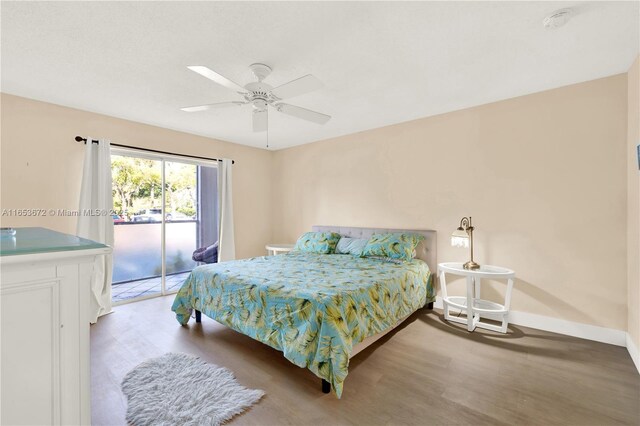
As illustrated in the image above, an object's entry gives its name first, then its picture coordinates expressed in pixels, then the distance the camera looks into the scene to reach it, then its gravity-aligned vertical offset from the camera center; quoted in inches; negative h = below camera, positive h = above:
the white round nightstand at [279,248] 182.9 -22.9
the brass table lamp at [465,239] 118.4 -11.3
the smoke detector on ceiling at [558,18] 68.6 +47.5
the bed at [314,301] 75.1 -28.6
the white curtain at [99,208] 129.7 +2.5
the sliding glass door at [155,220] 151.5 -4.0
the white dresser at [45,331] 33.3 -14.5
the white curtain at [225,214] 183.3 -0.6
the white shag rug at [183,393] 65.7 -46.3
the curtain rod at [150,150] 131.1 +34.1
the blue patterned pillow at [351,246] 149.8 -17.9
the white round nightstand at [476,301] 108.9 -37.4
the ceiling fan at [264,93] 76.9 +35.7
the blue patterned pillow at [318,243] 158.6 -17.1
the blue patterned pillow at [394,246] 133.9 -16.0
